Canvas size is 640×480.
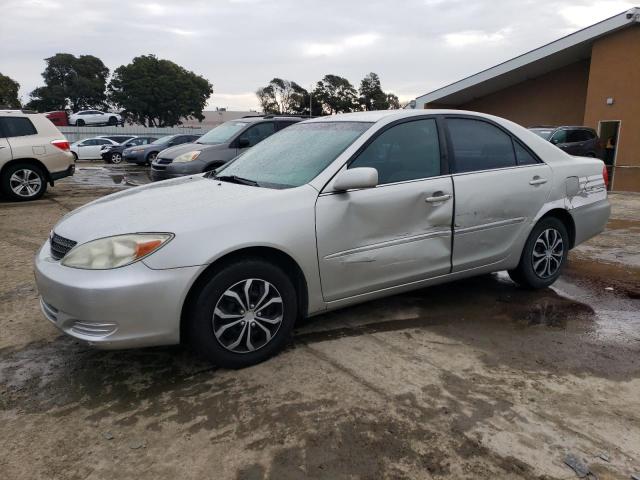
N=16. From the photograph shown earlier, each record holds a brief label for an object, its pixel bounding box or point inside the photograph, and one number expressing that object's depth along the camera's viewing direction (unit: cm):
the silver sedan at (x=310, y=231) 285
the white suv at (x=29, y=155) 955
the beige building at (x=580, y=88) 1723
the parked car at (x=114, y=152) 2542
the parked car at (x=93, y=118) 4247
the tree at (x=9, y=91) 5747
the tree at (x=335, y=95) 6719
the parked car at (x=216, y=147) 920
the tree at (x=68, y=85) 6731
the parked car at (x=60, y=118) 4152
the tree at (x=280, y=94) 7675
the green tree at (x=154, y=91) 6375
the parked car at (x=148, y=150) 2020
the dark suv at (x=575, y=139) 1532
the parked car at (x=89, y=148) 2723
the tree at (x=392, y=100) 7428
